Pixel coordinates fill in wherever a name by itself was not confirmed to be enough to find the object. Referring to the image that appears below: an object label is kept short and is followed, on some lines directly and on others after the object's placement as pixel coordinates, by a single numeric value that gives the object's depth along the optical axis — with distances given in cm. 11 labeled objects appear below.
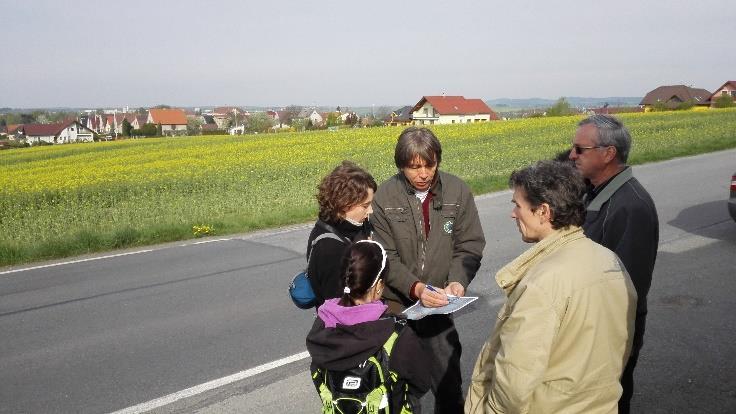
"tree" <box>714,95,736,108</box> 5471
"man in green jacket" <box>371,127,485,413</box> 306
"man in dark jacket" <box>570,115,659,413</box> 266
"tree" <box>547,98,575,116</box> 6599
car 803
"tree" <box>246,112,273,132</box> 8985
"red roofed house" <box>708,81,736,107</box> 8459
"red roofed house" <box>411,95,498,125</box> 8775
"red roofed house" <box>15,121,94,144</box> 8994
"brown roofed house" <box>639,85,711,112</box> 8369
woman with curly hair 268
